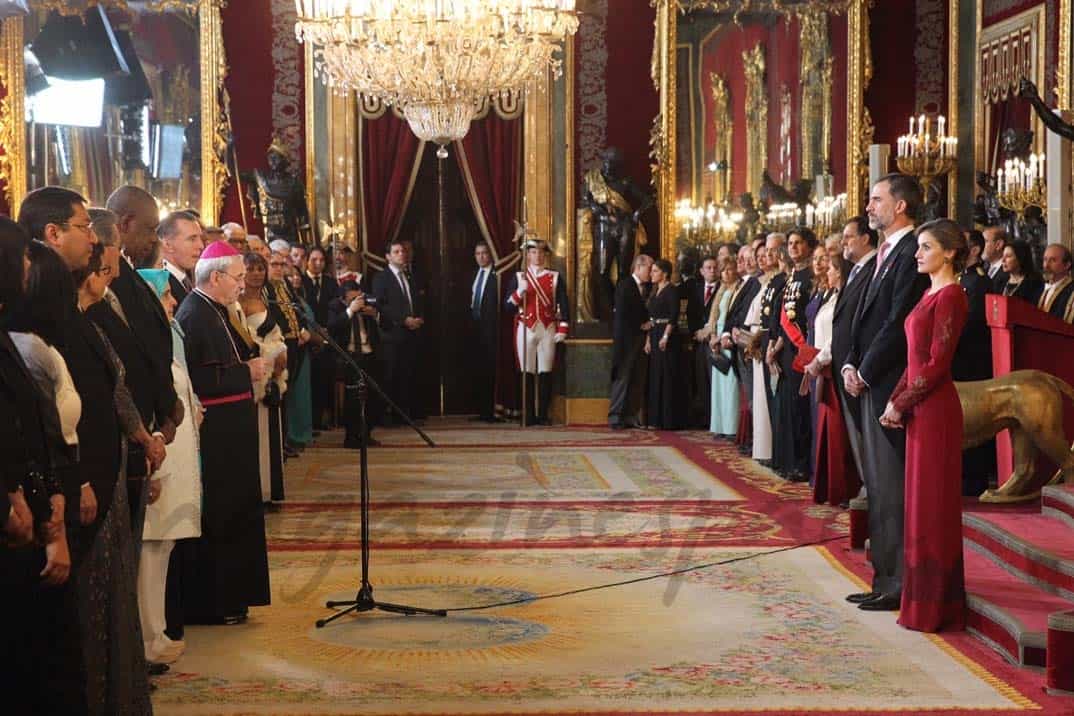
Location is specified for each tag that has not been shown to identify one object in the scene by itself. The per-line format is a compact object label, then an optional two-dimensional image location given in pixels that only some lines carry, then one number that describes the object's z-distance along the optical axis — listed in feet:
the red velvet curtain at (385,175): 50.11
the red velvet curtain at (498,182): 50.29
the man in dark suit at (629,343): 47.55
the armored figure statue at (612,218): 48.75
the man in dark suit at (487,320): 50.11
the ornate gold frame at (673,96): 49.01
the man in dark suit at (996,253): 35.99
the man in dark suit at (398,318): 46.37
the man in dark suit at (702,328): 46.55
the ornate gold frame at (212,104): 48.67
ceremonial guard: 48.19
